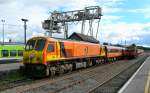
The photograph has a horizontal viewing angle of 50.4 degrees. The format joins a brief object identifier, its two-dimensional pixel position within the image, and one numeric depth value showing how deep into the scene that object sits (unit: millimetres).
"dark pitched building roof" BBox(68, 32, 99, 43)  21737
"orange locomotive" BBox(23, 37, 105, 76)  11867
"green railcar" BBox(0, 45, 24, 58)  20983
